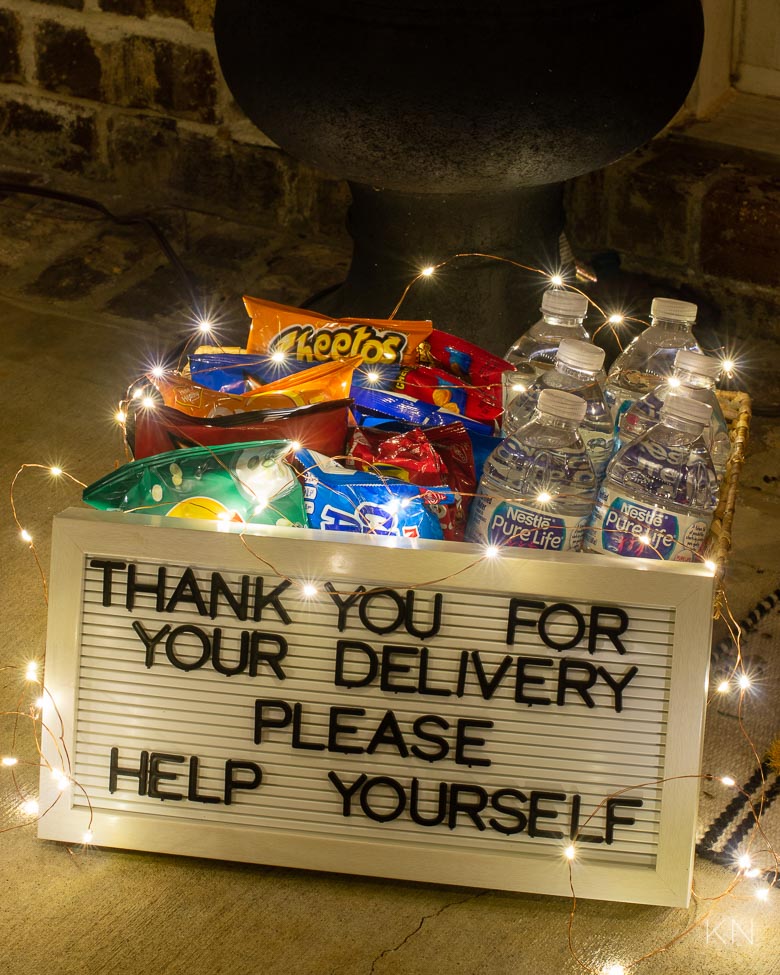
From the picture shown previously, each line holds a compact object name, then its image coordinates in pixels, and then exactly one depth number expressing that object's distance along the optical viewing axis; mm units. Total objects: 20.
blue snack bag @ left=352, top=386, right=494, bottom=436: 1356
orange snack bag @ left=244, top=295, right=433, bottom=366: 1387
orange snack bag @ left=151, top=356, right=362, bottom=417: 1326
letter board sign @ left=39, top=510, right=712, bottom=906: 1190
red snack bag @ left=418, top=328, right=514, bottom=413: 1400
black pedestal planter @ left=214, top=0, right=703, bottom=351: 1487
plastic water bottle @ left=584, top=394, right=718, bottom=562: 1244
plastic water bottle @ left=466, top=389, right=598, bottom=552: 1248
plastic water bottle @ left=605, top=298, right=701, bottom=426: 1384
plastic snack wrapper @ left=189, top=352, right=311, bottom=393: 1367
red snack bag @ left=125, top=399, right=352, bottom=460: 1282
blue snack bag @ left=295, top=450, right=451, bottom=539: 1250
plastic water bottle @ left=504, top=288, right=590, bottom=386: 1351
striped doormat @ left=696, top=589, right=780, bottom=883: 1291
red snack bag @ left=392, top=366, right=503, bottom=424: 1374
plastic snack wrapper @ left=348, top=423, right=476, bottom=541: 1292
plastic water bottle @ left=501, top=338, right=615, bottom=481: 1279
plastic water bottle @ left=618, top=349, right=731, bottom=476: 1284
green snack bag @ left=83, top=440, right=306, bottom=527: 1242
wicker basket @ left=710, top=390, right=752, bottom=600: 1304
